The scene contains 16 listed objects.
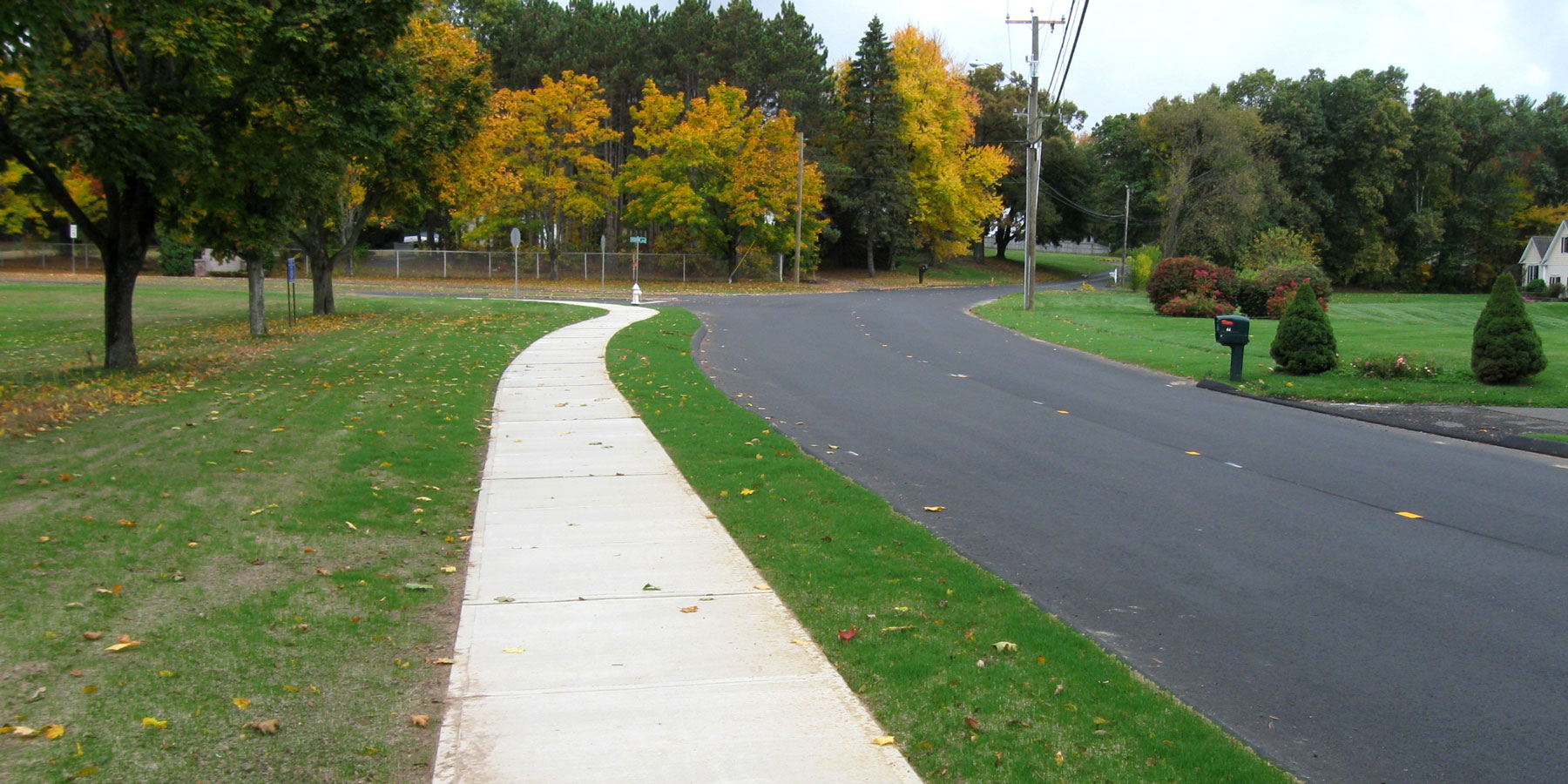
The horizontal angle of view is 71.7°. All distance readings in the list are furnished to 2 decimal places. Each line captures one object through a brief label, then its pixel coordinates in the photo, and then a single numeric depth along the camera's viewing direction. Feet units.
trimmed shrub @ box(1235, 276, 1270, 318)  124.88
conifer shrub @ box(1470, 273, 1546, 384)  54.39
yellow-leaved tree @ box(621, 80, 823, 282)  173.27
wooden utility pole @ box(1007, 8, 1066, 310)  121.90
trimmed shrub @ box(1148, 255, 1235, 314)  125.18
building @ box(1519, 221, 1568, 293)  242.99
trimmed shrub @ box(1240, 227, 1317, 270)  189.63
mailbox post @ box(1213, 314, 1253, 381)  58.65
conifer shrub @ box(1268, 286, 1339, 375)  59.95
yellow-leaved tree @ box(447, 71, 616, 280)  168.76
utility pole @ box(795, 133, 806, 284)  179.43
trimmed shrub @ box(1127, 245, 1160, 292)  188.03
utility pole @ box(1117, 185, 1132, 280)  236.96
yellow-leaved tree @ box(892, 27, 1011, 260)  216.74
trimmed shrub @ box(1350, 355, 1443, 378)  57.72
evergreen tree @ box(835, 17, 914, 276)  214.48
